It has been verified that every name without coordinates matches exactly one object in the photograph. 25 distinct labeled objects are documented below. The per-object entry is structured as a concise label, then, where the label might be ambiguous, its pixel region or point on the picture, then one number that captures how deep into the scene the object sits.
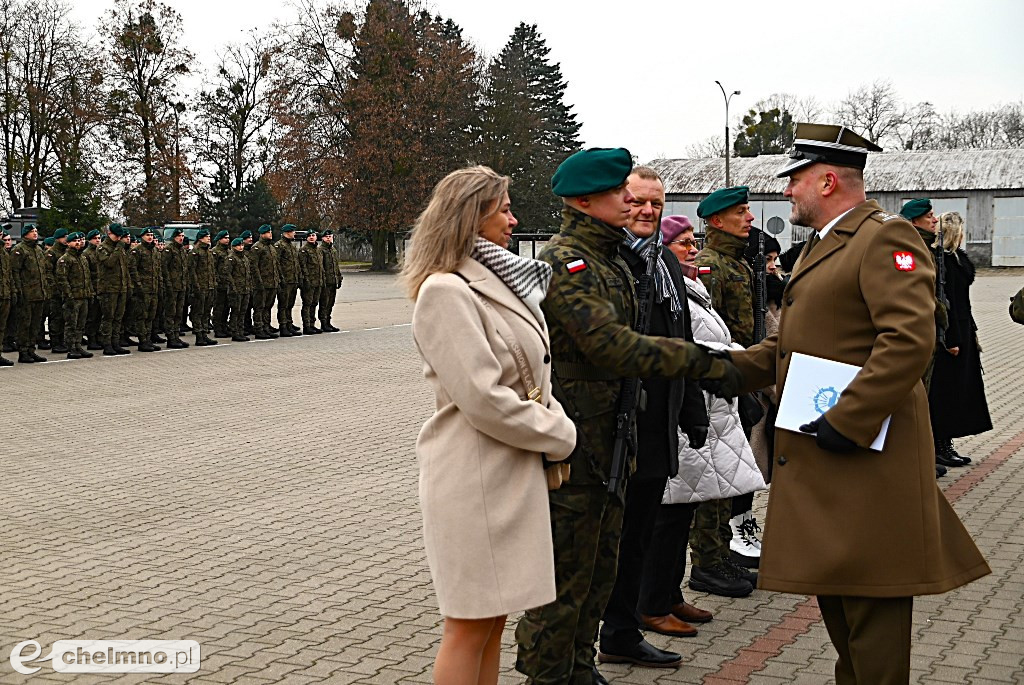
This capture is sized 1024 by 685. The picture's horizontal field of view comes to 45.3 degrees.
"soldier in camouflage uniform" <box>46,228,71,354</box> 20.16
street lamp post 56.26
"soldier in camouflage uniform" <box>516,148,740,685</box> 3.99
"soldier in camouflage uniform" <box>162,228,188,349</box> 21.38
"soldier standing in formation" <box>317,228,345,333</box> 24.50
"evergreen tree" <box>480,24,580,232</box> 55.81
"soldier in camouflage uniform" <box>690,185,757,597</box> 6.20
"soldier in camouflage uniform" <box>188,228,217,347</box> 21.95
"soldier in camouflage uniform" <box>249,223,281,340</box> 23.05
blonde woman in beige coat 3.56
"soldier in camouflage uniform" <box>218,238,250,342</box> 22.59
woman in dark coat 9.45
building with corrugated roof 54.59
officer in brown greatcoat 3.57
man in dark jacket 4.92
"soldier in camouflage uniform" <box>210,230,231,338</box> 22.61
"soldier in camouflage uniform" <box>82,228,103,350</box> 20.39
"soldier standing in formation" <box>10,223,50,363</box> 19.09
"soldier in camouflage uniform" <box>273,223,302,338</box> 23.59
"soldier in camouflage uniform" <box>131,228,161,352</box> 20.72
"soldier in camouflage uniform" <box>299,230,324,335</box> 24.08
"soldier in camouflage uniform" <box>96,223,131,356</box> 20.08
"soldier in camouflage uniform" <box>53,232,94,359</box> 19.59
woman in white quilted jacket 5.58
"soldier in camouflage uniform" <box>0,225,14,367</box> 18.55
